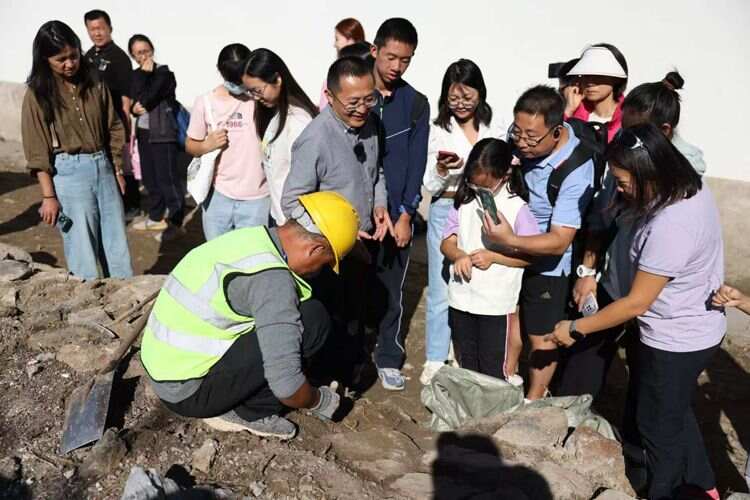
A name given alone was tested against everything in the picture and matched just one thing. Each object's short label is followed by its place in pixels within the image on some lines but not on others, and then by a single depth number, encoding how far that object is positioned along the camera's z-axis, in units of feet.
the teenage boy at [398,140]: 11.17
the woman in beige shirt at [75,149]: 12.38
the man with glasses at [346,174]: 10.12
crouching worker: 7.85
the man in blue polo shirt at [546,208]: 9.57
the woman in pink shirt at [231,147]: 12.73
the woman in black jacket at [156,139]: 20.54
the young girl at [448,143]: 11.23
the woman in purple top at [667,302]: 7.64
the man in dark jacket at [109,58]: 20.66
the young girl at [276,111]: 11.35
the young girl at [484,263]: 10.28
